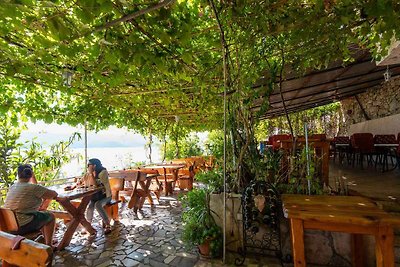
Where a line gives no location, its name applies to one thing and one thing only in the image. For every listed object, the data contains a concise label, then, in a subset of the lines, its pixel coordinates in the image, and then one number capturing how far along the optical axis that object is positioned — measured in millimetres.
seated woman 4180
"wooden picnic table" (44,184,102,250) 3524
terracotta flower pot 2992
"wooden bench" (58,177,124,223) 3801
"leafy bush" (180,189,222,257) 2988
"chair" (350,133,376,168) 5859
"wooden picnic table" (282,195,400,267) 1793
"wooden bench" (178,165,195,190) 7382
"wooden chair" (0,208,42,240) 2805
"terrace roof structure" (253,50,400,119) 4332
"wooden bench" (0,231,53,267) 1129
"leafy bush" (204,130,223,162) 4521
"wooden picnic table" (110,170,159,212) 5043
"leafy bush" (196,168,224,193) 3483
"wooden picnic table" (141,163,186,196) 6799
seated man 2997
